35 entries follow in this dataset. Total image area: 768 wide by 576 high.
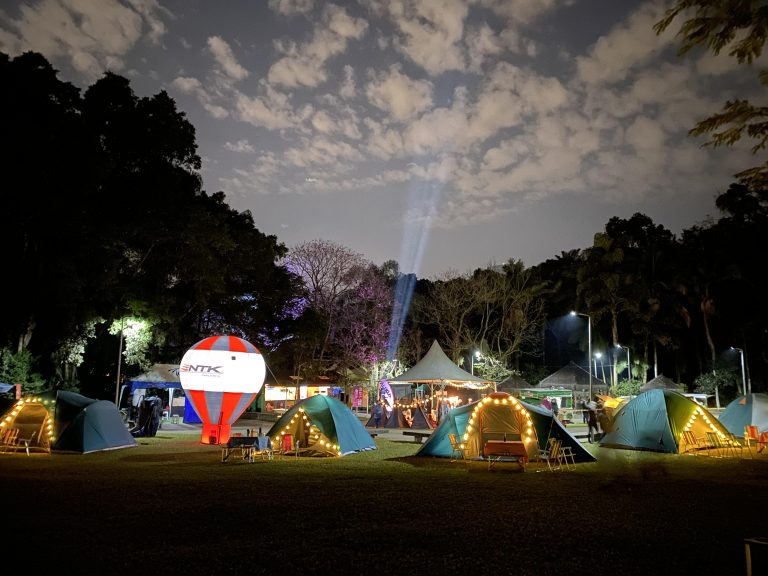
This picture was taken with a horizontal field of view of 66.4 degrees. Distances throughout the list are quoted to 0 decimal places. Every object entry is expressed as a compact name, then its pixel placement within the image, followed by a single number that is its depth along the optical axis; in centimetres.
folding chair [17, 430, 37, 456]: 1682
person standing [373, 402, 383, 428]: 2959
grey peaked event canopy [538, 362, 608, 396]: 4009
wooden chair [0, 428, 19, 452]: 1710
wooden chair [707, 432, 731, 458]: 1731
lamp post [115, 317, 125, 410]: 2812
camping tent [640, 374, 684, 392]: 3909
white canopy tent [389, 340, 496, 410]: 2653
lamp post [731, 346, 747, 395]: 4407
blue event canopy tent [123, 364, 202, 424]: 3169
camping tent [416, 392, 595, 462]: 1577
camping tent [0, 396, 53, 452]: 1747
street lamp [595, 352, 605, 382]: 5456
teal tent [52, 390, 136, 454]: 1727
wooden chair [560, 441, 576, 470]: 1447
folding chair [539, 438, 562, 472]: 1441
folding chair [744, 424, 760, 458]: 1952
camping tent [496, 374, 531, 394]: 3589
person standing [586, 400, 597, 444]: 2150
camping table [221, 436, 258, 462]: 1539
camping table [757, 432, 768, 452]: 1808
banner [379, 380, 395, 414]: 3846
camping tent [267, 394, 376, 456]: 1719
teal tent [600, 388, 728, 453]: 1798
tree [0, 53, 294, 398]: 2491
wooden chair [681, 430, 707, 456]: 1786
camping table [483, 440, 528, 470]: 1405
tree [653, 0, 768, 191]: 895
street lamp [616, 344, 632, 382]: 5037
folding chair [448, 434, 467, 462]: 1604
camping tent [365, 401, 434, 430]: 2758
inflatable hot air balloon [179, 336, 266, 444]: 1934
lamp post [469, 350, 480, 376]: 4320
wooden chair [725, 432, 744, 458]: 1751
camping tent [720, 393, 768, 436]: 2177
